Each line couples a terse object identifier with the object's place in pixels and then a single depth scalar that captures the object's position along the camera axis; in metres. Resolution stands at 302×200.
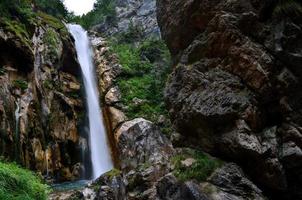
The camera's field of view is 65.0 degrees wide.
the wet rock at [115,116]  13.39
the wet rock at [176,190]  6.60
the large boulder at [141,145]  11.53
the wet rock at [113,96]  14.40
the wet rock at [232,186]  6.60
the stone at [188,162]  7.35
